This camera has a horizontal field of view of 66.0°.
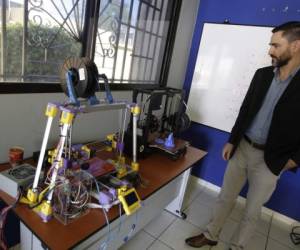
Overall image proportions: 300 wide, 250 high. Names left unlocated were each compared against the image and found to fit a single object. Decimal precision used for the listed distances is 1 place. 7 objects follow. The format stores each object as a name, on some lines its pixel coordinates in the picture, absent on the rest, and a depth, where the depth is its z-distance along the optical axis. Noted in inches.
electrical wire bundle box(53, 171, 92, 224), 42.4
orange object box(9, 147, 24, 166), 52.2
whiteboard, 97.0
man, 59.8
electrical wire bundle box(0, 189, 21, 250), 41.9
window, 56.6
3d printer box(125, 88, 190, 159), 71.2
